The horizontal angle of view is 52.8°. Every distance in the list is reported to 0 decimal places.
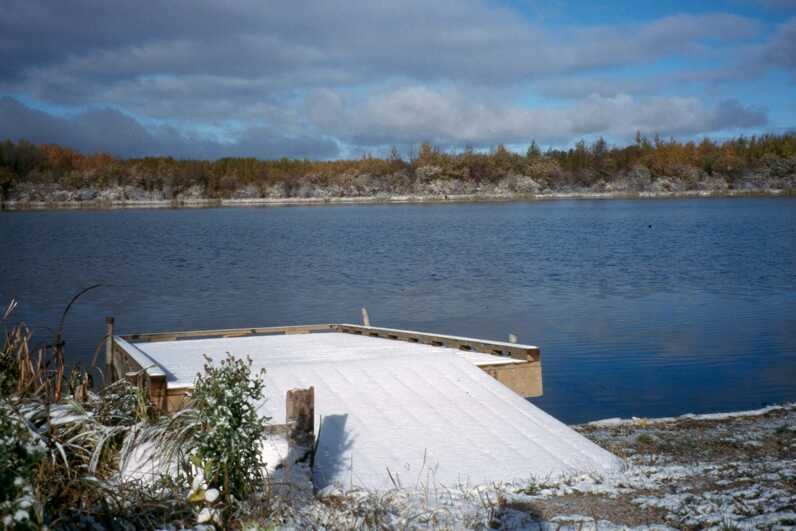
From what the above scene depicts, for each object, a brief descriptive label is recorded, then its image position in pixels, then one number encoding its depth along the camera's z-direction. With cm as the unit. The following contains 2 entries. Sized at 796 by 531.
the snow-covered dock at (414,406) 648
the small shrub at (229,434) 478
